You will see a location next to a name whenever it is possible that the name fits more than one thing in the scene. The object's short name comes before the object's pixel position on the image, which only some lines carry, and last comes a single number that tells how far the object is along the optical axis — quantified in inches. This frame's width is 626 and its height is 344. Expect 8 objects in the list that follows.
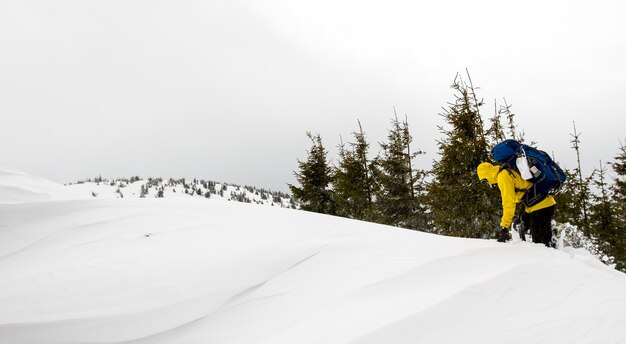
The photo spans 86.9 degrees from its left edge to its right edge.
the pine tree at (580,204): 605.6
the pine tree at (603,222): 605.7
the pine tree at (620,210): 564.3
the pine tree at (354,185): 703.7
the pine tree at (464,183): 372.5
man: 169.0
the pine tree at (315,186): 734.5
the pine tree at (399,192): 637.9
